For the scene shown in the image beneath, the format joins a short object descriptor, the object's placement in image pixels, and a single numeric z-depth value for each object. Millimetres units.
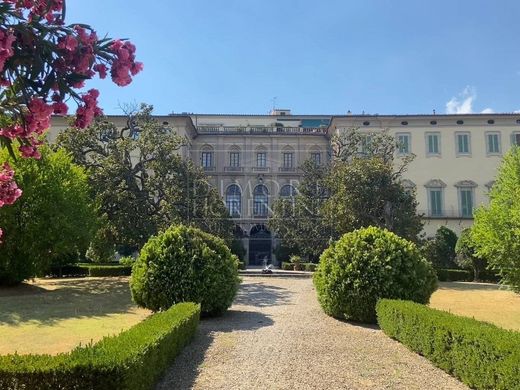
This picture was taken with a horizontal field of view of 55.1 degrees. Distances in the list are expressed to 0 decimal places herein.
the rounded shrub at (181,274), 11484
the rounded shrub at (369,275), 11172
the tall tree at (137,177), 25062
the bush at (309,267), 37706
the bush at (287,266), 41219
